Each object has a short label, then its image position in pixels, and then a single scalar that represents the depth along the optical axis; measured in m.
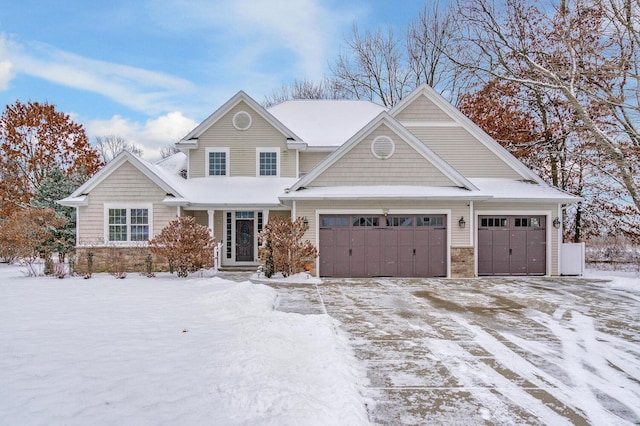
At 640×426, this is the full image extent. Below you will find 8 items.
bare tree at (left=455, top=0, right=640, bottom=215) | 11.96
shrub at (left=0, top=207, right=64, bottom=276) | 16.59
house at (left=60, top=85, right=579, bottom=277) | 14.04
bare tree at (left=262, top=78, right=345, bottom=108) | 32.47
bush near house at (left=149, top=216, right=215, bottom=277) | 13.23
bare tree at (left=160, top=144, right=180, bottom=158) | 44.44
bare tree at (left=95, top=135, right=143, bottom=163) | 48.41
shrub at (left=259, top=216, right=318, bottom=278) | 13.26
